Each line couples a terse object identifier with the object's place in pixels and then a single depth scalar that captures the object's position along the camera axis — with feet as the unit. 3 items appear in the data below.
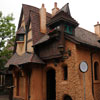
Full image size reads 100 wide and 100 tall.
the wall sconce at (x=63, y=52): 37.96
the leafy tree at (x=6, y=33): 68.49
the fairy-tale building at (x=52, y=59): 37.45
